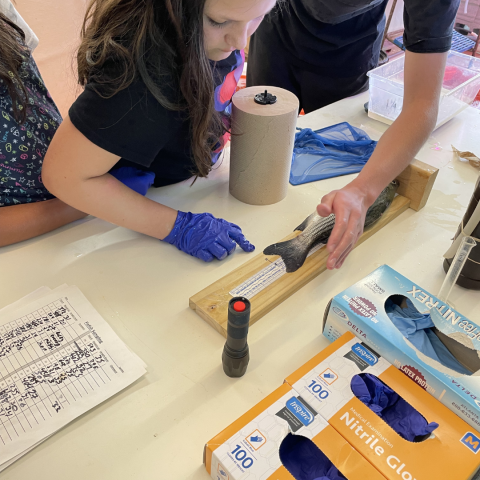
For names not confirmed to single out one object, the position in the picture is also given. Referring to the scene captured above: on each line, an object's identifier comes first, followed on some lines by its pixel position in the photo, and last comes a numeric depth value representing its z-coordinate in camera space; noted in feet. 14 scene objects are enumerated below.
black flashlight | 1.68
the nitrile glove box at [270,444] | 1.47
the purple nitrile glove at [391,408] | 1.64
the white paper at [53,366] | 1.78
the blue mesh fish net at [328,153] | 3.37
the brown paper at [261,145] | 2.69
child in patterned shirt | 2.54
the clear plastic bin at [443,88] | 3.89
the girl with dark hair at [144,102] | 2.07
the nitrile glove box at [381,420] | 1.50
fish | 2.56
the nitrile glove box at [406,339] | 1.66
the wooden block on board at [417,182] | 2.93
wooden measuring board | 2.23
